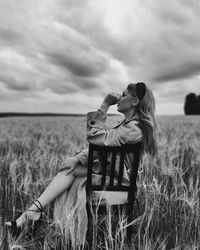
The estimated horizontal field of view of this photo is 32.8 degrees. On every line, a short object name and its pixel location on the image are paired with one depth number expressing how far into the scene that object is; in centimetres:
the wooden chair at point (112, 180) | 164
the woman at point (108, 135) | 172
